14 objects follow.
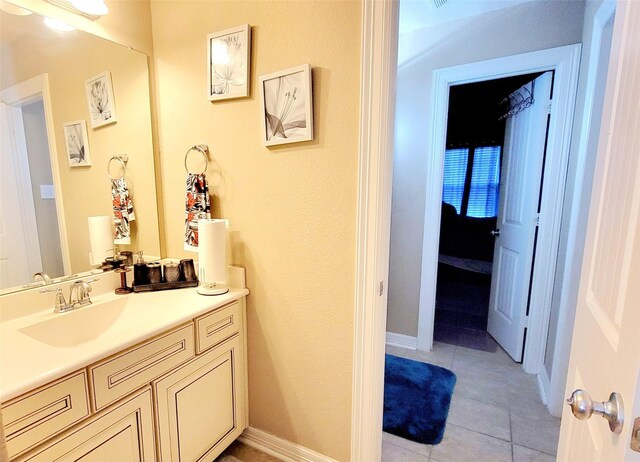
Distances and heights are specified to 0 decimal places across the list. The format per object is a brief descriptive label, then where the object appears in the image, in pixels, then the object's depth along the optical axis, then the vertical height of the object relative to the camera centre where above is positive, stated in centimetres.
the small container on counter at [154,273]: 149 -44
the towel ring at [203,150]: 151 +16
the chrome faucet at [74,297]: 122 -47
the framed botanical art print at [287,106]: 123 +32
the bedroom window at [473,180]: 443 +6
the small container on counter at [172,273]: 151 -44
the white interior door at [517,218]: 213 -26
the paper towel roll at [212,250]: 136 -30
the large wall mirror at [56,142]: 116 +17
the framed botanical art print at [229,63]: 133 +53
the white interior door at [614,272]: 47 -16
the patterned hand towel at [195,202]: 148 -10
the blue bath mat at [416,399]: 168 -134
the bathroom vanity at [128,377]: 83 -64
